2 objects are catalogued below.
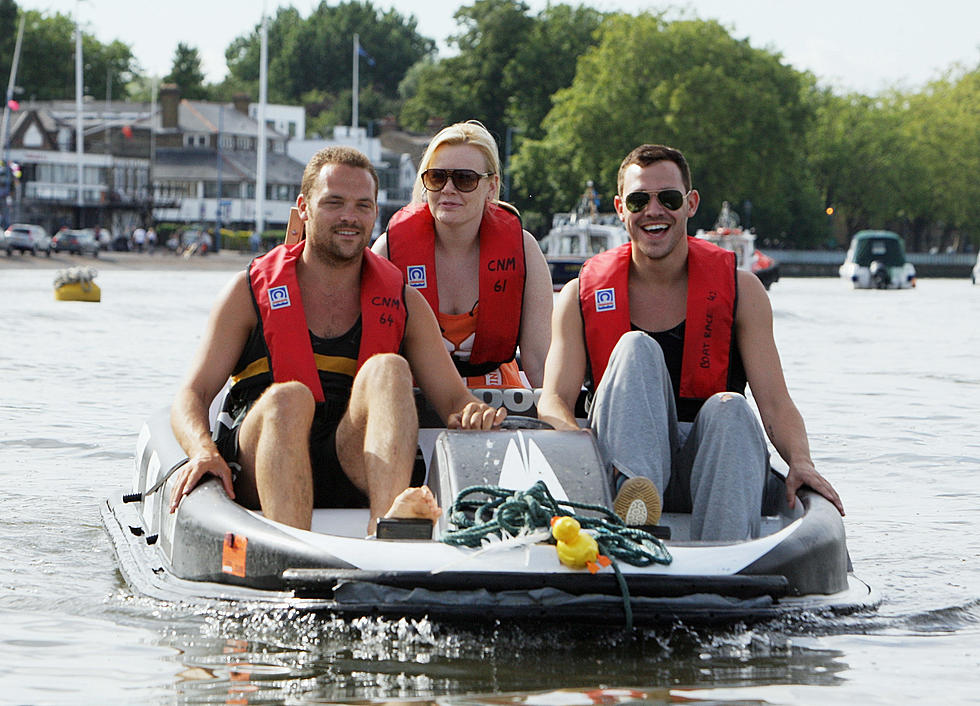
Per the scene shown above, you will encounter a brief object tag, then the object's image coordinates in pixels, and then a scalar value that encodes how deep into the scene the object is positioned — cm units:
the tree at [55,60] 11781
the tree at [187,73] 12200
